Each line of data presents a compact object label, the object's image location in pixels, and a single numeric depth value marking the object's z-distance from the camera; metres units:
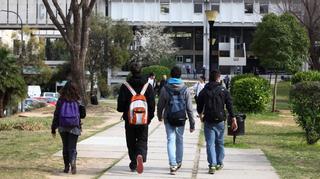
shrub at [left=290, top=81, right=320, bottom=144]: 14.33
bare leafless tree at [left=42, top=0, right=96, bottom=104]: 25.38
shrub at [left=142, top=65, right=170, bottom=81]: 44.56
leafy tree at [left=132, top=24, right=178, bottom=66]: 75.31
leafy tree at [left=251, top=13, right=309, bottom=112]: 29.12
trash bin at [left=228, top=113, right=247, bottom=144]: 14.73
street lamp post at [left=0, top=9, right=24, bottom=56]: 86.15
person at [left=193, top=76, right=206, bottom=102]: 24.65
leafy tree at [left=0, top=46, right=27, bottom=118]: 28.41
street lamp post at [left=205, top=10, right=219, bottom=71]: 25.95
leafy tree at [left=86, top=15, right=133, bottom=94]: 39.72
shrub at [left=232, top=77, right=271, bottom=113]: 26.77
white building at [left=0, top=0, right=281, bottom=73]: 92.00
